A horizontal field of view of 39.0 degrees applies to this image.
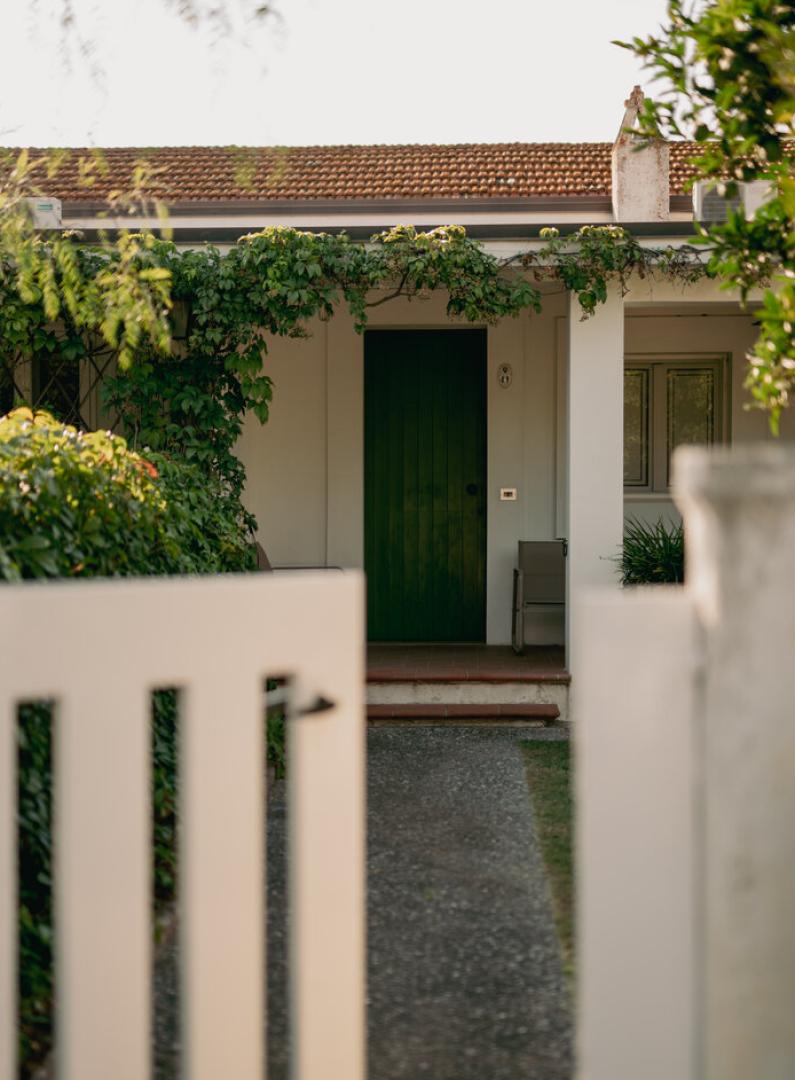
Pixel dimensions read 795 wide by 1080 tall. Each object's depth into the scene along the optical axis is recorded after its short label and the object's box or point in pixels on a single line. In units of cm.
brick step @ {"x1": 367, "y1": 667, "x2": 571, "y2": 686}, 766
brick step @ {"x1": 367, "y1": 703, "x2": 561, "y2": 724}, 746
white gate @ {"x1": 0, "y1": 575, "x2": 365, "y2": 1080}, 168
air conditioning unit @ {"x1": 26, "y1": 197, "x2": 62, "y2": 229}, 794
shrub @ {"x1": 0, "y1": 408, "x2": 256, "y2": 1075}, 285
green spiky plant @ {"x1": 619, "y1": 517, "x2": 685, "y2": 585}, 766
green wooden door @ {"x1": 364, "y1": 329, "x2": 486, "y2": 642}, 962
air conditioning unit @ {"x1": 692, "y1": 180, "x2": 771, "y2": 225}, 691
